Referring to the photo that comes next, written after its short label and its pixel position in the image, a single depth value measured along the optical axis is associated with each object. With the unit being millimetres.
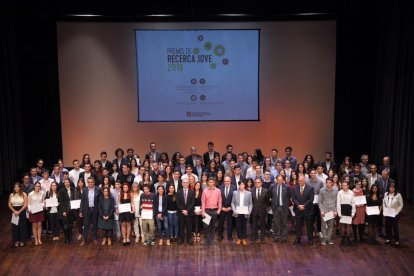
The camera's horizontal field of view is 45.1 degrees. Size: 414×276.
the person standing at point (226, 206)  8828
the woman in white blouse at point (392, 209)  8578
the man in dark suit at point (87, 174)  9643
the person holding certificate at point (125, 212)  8750
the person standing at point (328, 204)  8633
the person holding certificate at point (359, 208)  8656
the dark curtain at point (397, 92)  11133
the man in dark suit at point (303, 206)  8672
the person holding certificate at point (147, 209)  8703
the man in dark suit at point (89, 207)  8859
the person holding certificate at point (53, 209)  8875
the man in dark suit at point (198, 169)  10526
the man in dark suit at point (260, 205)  8766
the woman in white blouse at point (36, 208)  8758
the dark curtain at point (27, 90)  12203
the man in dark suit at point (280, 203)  8773
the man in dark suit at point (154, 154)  11338
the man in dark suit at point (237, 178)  9469
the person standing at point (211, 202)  8766
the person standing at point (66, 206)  8867
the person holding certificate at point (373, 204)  8703
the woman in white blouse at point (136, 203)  8844
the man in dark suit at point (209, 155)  11477
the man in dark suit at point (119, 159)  10836
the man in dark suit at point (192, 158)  11084
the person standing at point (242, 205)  8672
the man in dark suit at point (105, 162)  10495
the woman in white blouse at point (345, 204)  8609
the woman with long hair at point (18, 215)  8742
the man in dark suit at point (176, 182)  9219
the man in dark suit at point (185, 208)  8750
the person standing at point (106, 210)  8742
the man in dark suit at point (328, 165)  10484
